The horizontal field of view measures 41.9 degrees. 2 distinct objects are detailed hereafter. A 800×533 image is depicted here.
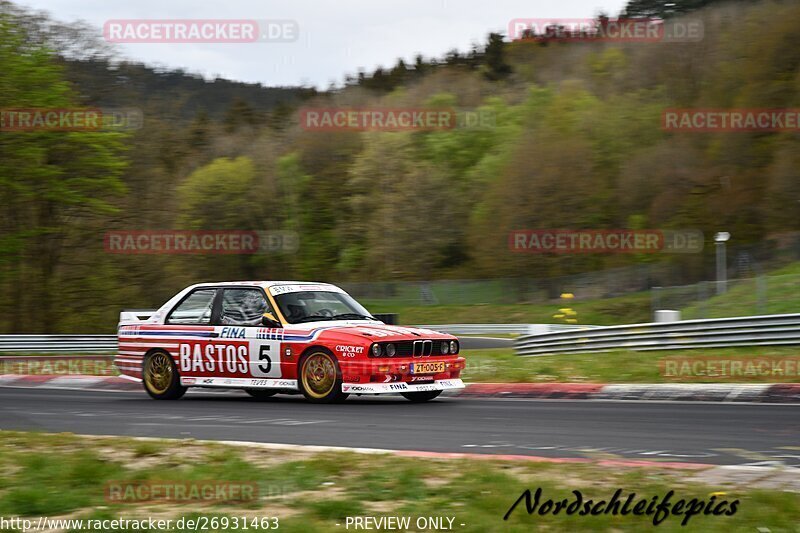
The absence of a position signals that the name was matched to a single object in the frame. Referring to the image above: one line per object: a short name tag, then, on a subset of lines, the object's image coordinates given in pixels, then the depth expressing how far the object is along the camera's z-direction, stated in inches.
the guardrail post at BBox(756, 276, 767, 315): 924.6
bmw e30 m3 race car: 504.1
